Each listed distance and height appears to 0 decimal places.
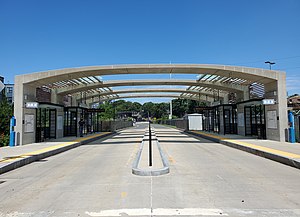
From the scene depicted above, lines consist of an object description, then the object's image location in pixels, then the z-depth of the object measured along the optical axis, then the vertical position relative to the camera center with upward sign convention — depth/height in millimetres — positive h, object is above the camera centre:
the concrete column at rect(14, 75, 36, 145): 16359 +566
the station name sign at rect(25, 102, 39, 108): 16875 +1064
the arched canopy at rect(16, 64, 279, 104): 17500 +3552
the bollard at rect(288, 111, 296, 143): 15858 -783
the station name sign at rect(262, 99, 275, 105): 17016 +1096
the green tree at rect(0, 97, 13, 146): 17047 +95
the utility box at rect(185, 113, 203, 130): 37312 -512
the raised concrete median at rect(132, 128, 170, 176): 7657 -1732
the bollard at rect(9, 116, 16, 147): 15797 -987
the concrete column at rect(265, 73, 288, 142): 16703 +392
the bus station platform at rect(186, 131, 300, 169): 9547 -1697
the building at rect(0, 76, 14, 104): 57775 +7288
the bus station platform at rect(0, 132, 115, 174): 9349 -1701
